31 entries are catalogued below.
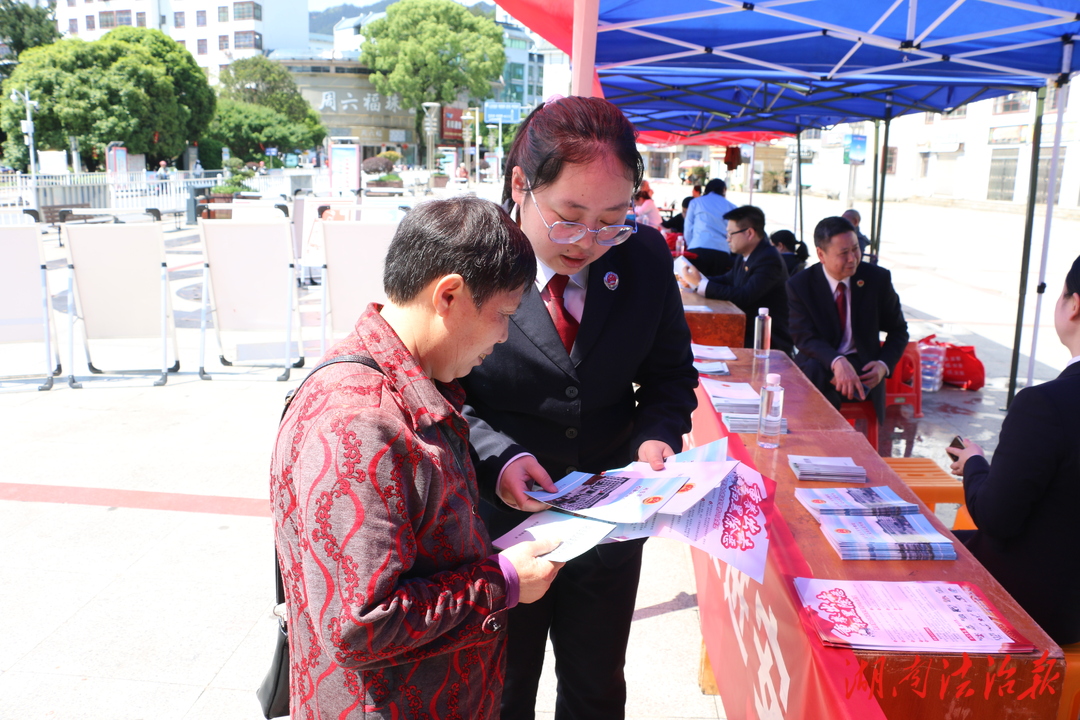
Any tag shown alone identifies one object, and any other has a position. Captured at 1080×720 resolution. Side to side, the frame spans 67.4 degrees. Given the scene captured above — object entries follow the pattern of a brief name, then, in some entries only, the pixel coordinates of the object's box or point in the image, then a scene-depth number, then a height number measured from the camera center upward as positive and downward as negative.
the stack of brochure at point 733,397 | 3.08 -0.76
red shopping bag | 7.00 -1.37
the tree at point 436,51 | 72.25 +13.39
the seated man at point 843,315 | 4.80 -0.65
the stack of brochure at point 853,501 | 2.06 -0.76
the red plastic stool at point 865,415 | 4.95 -1.25
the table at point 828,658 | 1.48 -0.85
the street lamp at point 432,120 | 38.25 +3.94
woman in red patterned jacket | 1.08 -0.41
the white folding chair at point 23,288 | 6.11 -0.67
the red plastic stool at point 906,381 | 6.20 -1.33
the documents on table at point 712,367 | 3.81 -0.76
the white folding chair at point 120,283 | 6.38 -0.66
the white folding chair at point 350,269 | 6.51 -0.55
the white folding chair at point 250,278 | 6.68 -0.64
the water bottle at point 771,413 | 2.57 -0.66
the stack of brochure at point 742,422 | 2.84 -0.76
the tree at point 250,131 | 44.84 +3.94
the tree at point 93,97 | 29.89 +3.79
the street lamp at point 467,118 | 47.61 +5.68
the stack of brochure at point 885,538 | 1.85 -0.77
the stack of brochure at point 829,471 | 2.30 -0.75
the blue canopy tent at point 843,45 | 4.79 +1.11
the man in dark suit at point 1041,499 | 1.94 -0.72
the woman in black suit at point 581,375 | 1.63 -0.38
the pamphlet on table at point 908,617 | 1.50 -0.79
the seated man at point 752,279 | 5.85 -0.53
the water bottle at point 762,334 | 4.04 -0.65
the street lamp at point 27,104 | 24.62 +2.91
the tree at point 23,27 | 40.81 +8.57
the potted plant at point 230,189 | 20.13 +0.33
